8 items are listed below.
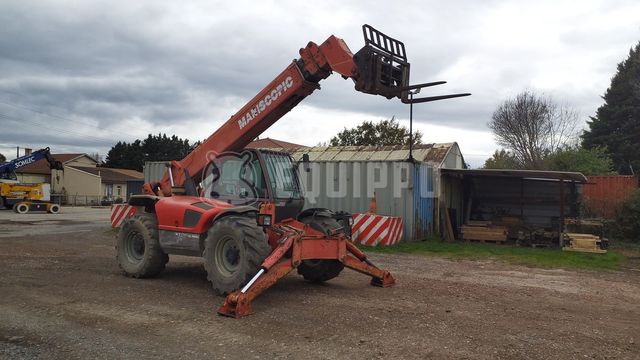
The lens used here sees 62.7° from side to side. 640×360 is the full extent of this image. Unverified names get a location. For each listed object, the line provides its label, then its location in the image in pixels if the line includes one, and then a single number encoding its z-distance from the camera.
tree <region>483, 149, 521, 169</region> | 42.94
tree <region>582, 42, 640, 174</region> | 39.41
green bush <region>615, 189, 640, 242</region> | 18.28
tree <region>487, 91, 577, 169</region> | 41.12
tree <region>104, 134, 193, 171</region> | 67.88
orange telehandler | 7.31
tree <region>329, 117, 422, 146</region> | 41.22
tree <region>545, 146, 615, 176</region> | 30.62
